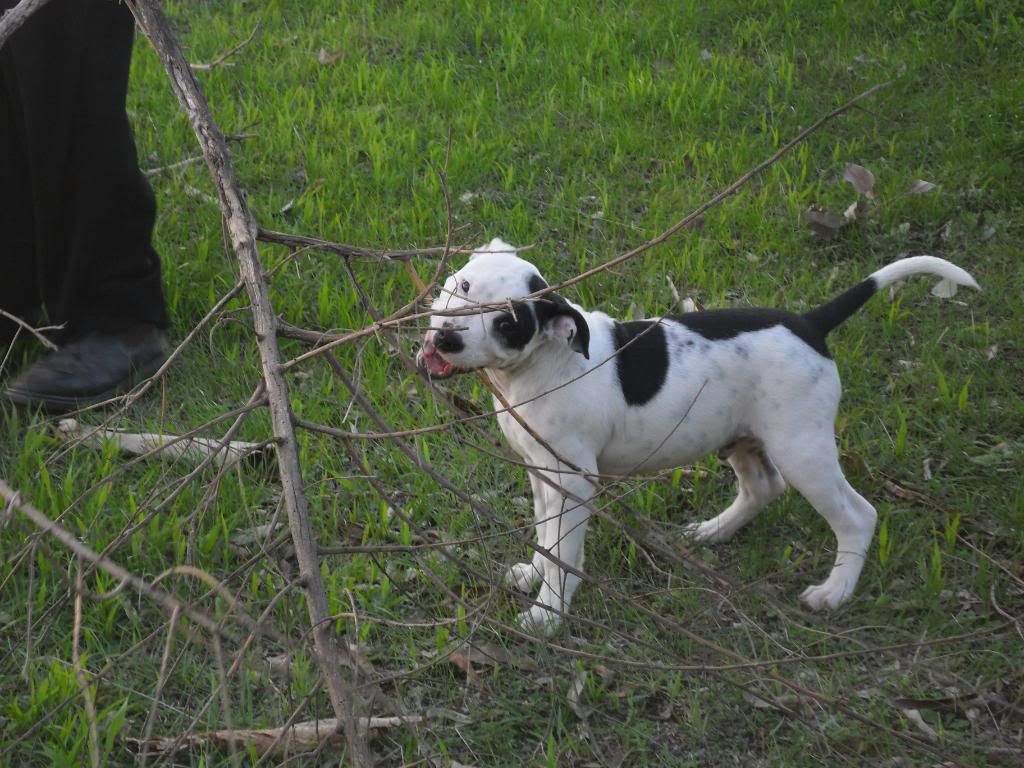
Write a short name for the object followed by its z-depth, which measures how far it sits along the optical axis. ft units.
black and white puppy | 12.05
